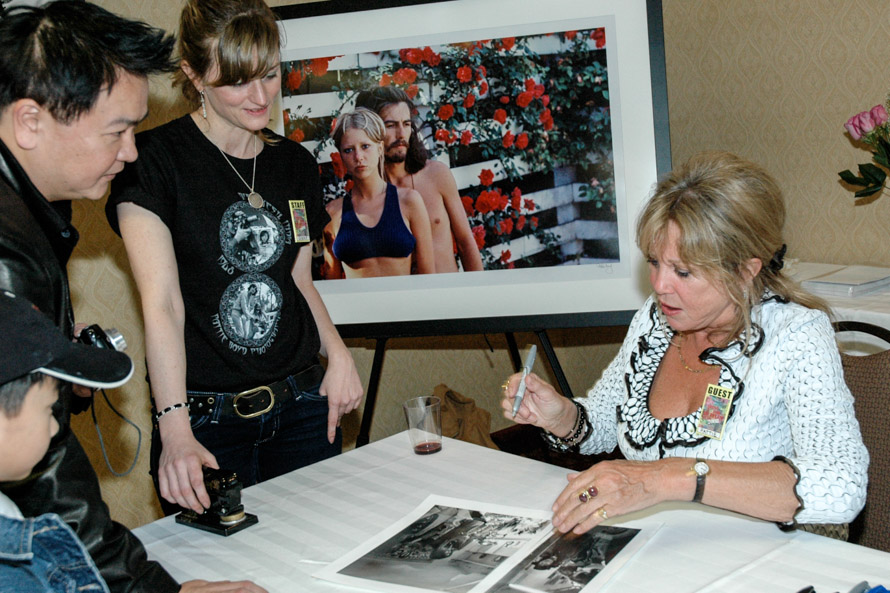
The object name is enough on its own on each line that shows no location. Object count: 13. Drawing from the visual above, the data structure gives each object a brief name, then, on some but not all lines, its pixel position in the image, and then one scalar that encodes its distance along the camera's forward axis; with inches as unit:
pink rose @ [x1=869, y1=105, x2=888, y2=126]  110.3
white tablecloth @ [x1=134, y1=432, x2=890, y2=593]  44.3
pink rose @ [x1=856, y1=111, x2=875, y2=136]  112.1
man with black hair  41.2
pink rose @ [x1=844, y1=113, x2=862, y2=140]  113.5
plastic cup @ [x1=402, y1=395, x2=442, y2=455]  66.7
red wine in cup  68.4
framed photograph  102.0
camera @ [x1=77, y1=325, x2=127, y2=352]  47.1
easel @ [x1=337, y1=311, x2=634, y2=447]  104.1
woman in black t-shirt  64.5
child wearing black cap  29.2
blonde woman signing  50.3
